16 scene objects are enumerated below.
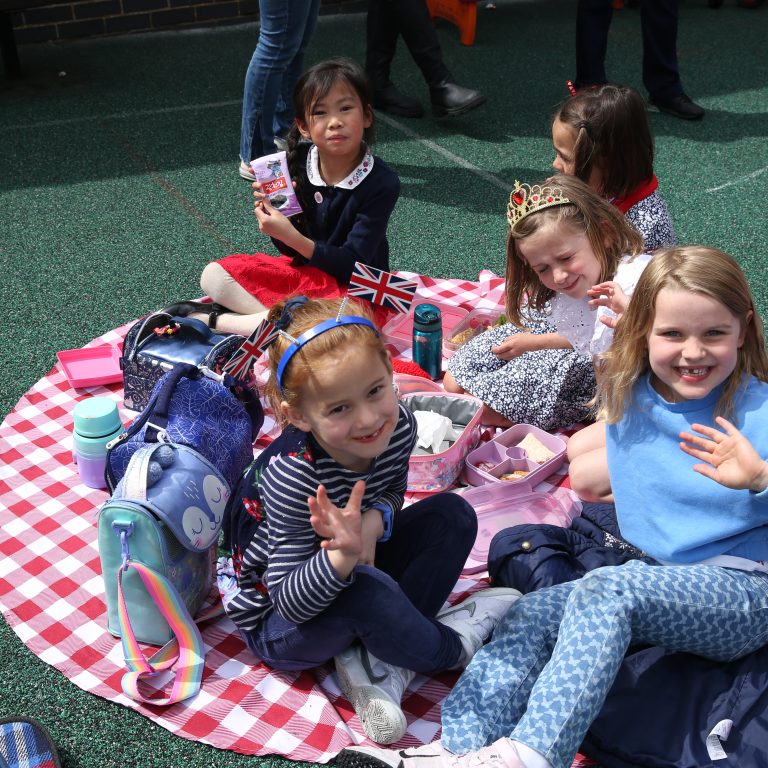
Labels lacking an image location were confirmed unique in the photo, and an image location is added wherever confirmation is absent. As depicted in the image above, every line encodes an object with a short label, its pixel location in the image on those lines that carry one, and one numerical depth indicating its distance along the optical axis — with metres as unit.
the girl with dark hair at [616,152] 2.90
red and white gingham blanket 1.93
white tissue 2.63
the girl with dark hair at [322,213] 3.17
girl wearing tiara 2.53
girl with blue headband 1.83
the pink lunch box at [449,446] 2.58
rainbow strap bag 2.00
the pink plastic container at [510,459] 2.60
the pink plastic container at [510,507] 2.49
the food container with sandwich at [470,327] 3.28
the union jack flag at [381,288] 2.54
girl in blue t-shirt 1.72
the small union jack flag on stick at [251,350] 1.97
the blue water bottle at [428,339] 3.04
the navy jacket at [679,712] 1.79
